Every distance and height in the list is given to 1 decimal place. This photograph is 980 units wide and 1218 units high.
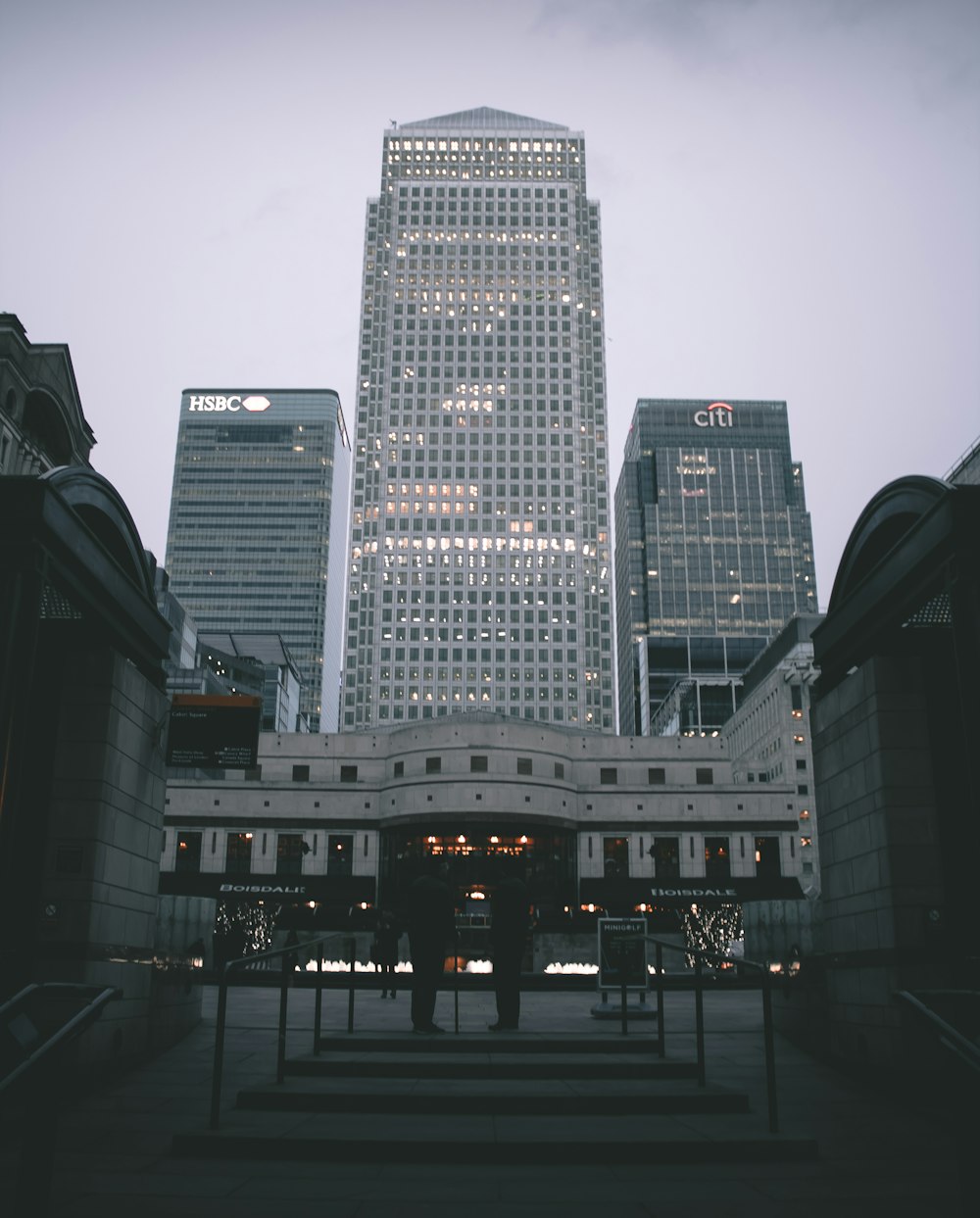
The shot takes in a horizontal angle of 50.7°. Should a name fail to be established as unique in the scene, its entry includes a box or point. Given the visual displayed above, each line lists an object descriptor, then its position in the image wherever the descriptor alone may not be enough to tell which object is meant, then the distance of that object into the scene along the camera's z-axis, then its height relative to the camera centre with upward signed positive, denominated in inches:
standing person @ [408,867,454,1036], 570.3 -14.3
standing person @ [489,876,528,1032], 594.5 -17.5
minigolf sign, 824.3 -39.2
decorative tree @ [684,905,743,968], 2294.5 -27.2
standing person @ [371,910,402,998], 1175.0 -41.5
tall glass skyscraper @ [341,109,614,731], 5551.2 +2471.4
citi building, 7047.2 +1411.0
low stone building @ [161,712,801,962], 2726.4 +209.9
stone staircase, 355.3 -75.4
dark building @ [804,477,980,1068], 472.4 +73.5
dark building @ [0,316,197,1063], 455.5 +77.9
